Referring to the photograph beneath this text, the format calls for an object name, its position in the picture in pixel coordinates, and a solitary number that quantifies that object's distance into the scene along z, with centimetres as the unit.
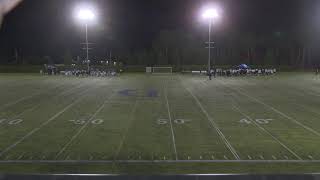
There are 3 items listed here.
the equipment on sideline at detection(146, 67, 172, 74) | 6650
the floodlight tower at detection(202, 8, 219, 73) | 5186
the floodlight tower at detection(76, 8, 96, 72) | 5750
